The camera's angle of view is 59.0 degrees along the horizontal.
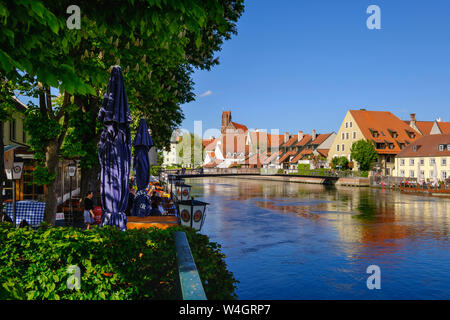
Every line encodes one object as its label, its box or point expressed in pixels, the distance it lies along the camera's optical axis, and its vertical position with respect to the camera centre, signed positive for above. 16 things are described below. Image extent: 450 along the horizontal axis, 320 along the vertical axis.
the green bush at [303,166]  89.11 +0.42
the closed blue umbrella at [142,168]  16.05 +0.06
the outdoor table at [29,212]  13.99 -1.46
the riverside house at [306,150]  93.38 +4.75
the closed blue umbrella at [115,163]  9.74 +0.17
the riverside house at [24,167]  18.09 +0.25
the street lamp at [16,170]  12.35 +0.02
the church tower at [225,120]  185.41 +22.90
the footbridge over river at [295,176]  70.32 -1.75
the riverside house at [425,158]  65.06 +1.47
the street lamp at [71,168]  19.75 +0.11
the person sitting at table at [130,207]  16.50 -1.58
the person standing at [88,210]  14.94 -1.52
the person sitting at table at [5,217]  12.35 -1.48
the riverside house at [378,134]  79.00 +6.86
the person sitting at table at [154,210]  16.20 -1.67
